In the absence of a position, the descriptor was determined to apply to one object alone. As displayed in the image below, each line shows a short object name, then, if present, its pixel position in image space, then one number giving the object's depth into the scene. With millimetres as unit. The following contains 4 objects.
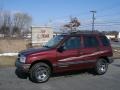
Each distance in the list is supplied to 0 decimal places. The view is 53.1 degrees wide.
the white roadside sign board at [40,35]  11880
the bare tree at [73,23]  35847
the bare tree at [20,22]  42144
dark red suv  4672
